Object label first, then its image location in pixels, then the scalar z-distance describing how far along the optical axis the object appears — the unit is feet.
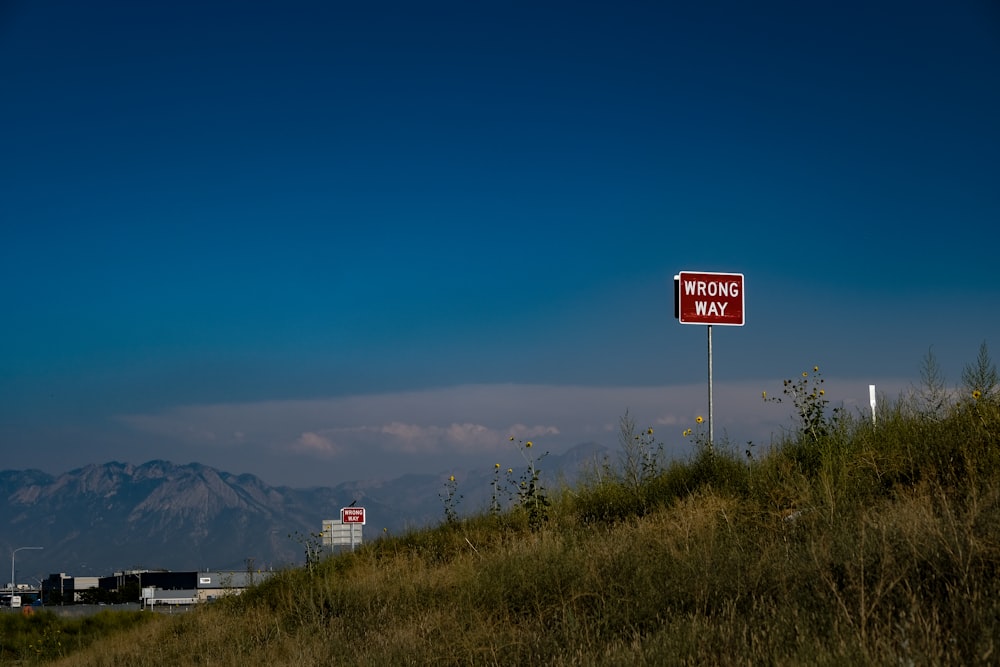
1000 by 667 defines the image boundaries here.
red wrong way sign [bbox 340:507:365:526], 141.26
